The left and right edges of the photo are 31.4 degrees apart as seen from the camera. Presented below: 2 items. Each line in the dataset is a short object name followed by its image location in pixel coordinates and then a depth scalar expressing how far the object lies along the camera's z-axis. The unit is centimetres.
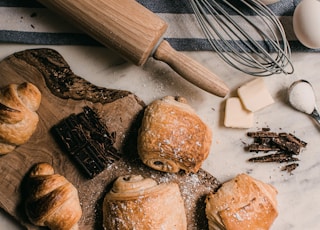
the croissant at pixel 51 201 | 143
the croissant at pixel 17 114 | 144
